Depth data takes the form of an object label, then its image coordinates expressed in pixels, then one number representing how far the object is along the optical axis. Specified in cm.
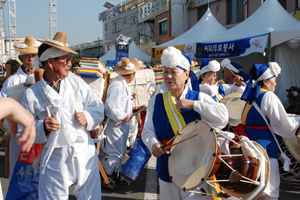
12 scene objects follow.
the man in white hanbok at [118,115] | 440
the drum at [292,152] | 339
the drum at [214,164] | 191
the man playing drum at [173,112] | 224
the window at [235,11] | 1675
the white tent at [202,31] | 1176
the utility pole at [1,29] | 2608
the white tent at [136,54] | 2002
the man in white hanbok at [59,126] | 244
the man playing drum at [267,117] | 289
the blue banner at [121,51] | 836
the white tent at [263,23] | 866
